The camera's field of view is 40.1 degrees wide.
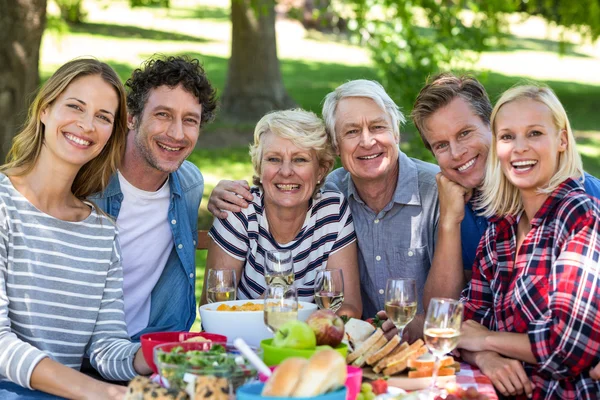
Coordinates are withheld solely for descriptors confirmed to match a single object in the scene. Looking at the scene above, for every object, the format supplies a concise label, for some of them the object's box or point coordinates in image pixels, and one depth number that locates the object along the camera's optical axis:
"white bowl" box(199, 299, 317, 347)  3.27
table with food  2.45
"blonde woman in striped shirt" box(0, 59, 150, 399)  3.51
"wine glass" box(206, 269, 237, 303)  3.50
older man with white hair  4.32
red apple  2.85
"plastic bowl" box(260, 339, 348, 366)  2.72
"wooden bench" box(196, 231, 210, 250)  4.94
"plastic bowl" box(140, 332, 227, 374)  3.09
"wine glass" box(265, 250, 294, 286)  3.60
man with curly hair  4.43
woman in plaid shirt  3.21
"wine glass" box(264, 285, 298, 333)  2.98
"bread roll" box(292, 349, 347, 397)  2.40
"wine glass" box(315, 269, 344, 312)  3.42
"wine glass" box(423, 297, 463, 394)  2.85
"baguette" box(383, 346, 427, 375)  3.08
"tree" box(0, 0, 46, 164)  7.70
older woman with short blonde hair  4.18
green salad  2.56
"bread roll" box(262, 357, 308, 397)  2.40
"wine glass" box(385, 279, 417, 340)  3.14
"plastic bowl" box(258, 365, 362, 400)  2.65
